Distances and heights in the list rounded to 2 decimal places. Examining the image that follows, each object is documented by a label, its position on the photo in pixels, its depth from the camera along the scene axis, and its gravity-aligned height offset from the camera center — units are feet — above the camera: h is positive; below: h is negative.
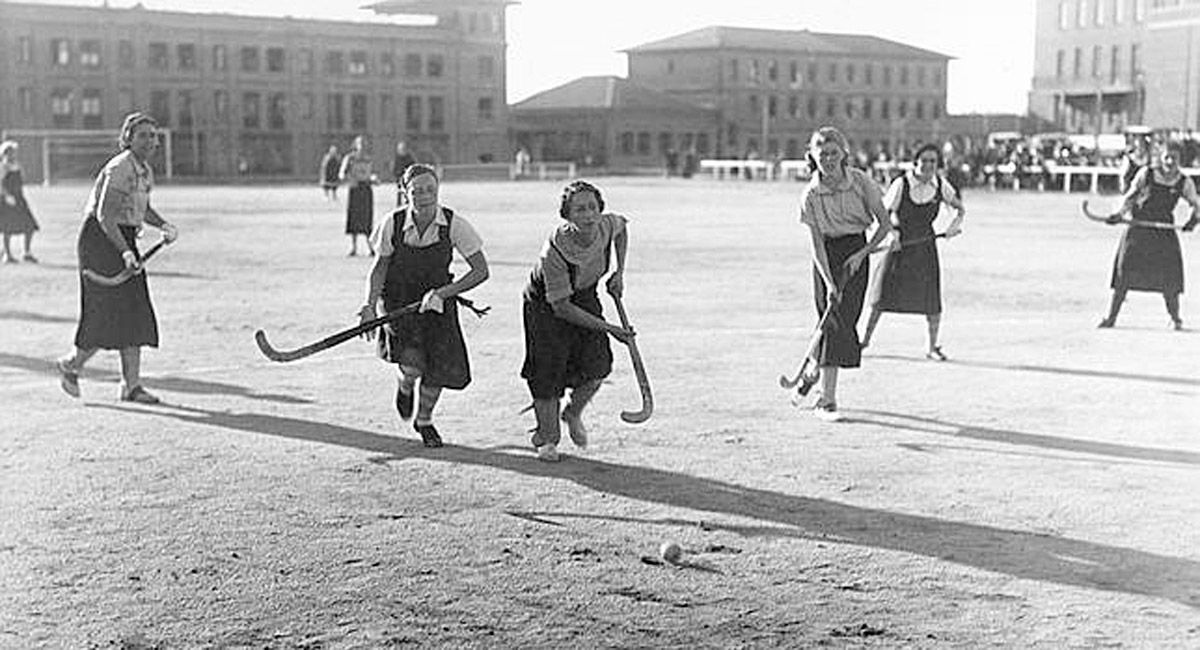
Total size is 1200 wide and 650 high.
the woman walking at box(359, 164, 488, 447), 28.63 -2.53
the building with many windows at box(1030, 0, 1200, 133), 221.25 +11.92
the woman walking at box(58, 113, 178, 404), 32.68 -2.46
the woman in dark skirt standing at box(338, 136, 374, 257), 75.92 -2.62
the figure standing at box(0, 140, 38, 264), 73.41 -3.00
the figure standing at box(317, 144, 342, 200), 123.95 -2.59
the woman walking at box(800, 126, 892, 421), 31.78 -1.76
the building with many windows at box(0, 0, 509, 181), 211.82 +8.18
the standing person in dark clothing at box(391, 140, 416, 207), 80.59 -0.94
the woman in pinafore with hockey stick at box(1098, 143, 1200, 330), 47.62 -2.87
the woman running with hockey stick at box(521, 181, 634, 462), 27.30 -2.89
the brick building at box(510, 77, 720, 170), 259.19 +2.39
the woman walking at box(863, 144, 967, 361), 40.63 -2.61
